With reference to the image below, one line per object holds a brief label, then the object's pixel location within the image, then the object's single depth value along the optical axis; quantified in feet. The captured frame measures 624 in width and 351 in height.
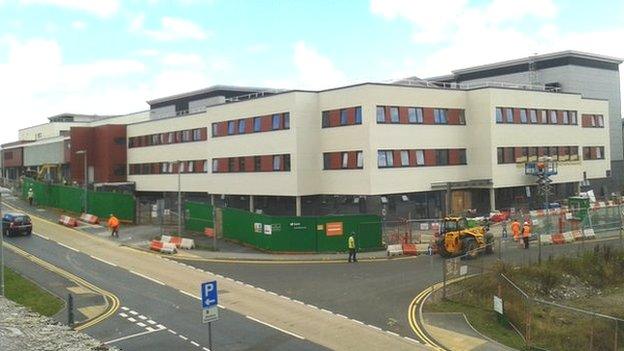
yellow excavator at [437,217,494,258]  108.37
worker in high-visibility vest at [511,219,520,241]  121.39
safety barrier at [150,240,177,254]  122.31
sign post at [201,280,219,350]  47.88
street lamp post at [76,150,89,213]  175.78
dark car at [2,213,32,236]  142.61
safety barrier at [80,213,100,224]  167.26
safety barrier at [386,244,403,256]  116.47
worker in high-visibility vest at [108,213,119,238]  143.13
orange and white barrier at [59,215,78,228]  161.27
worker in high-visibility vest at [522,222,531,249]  116.98
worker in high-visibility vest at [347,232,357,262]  108.88
